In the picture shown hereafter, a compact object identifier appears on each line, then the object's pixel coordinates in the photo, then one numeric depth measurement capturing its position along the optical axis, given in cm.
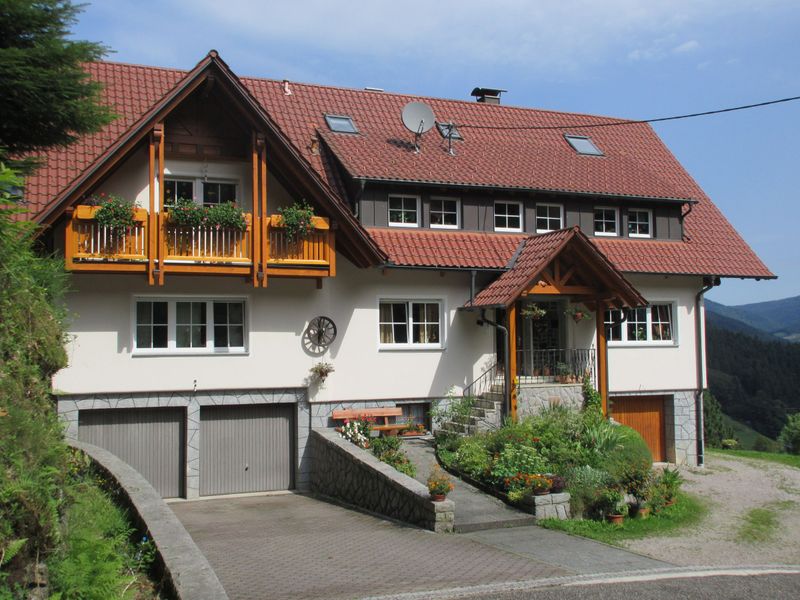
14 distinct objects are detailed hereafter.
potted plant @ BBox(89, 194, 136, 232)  1514
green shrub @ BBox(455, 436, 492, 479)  1525
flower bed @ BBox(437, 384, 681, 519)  1414
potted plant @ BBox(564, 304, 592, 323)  1912
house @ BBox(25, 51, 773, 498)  1628
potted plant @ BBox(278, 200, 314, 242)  1631
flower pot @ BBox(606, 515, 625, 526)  1382
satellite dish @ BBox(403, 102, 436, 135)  2048
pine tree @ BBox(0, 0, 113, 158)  988
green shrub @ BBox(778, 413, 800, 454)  3519
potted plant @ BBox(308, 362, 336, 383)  1766
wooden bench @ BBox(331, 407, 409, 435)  1771
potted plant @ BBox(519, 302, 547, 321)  1859
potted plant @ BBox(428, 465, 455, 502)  1262
